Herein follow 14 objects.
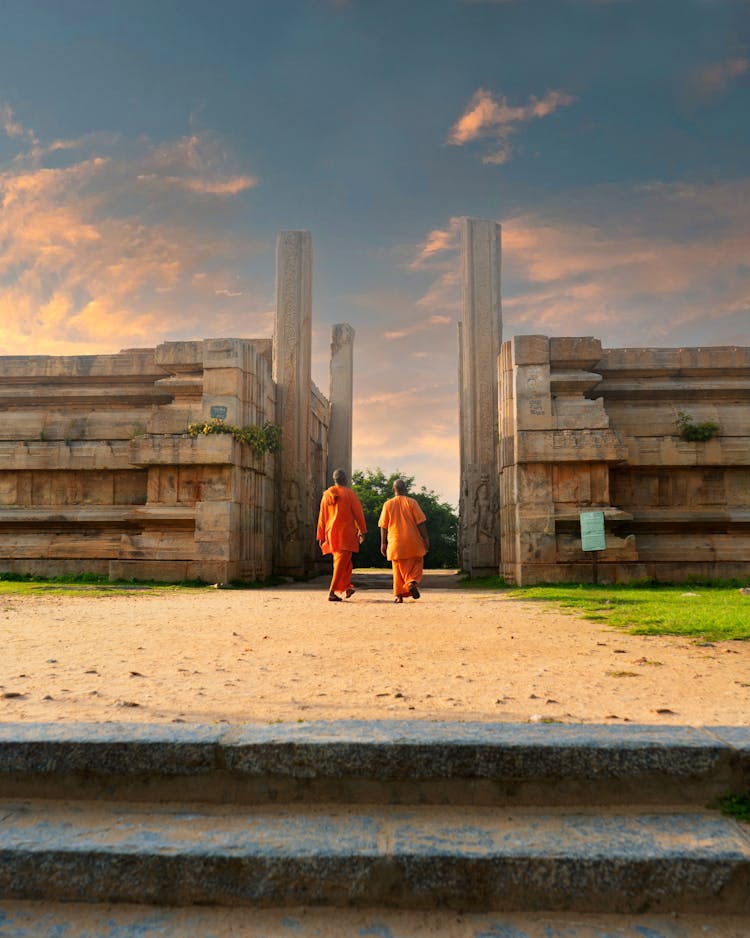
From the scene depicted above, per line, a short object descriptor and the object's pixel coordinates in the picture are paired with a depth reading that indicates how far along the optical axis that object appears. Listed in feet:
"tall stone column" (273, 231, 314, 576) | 50.85
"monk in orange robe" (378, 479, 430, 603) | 34.19
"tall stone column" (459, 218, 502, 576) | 49.85
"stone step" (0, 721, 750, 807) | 8.37
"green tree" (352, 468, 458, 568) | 72.90
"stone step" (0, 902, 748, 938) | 6.71
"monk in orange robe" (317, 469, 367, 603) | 35.12
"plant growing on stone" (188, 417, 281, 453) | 41.39
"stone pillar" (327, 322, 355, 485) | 66.85
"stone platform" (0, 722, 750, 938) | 7.06
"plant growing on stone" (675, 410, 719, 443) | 40.81
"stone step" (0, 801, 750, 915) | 7.09
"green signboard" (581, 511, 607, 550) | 34.75
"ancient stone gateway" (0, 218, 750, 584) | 39.01
